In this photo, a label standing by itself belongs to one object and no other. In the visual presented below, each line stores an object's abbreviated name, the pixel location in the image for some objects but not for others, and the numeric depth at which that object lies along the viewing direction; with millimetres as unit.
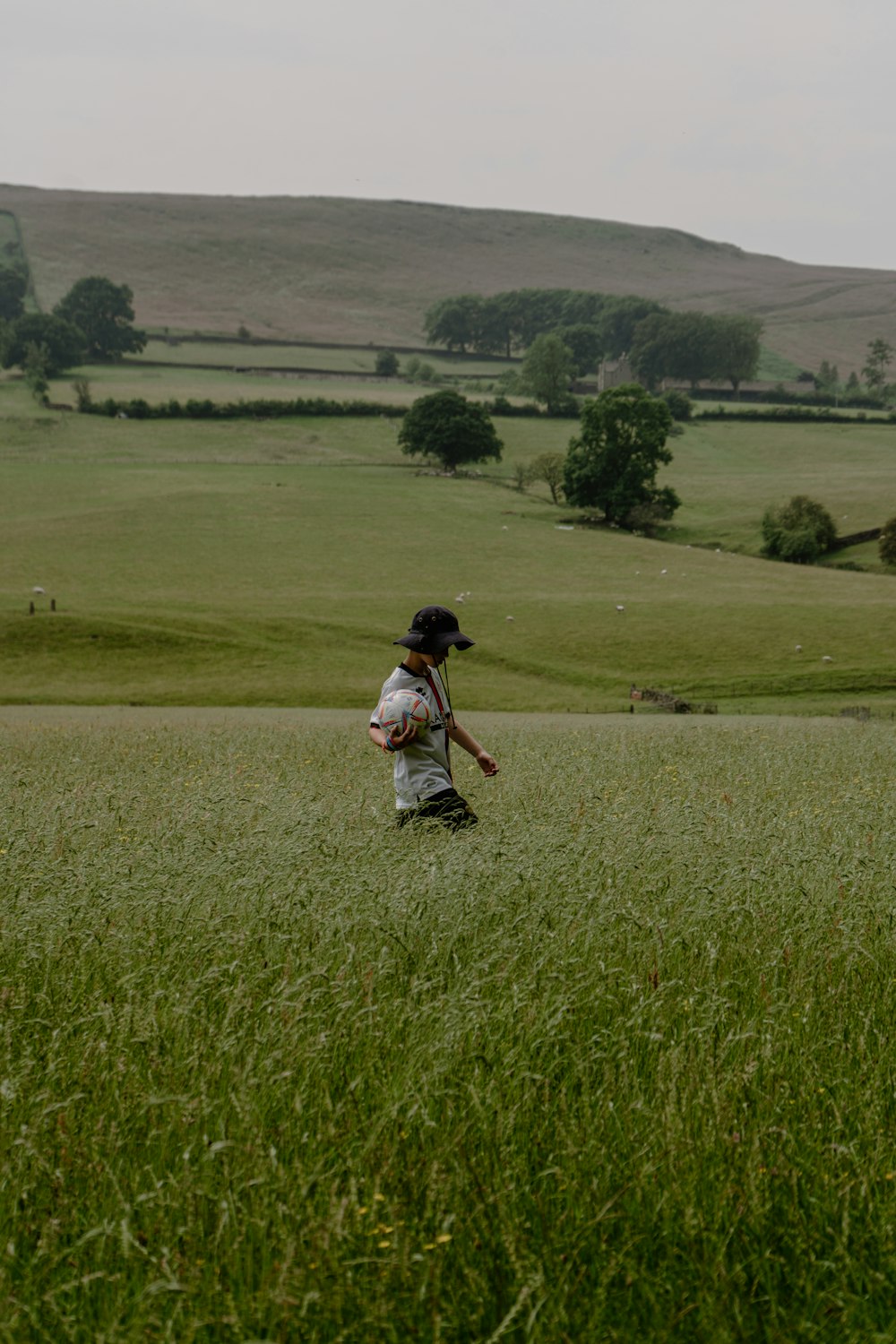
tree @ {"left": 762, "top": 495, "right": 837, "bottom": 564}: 81312
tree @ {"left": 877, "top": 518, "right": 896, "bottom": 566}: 76562
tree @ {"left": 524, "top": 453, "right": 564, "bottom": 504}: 100062
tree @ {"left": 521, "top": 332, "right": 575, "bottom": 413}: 145125
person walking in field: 9633
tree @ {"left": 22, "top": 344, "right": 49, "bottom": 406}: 139625
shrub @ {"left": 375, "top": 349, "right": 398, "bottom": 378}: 194000
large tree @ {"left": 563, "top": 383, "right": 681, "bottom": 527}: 92438
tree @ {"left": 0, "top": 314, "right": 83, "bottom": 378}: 162750
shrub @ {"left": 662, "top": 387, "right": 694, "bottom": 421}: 151125
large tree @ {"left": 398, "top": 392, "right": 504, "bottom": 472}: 109500
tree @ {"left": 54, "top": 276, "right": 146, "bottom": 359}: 189500
